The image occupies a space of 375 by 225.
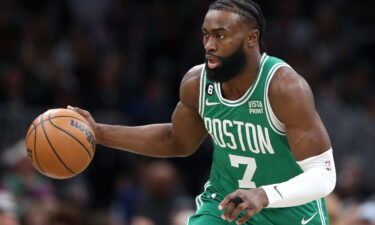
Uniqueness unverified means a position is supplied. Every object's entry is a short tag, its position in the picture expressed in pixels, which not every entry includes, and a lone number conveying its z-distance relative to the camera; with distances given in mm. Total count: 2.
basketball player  12494
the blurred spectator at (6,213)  15936
